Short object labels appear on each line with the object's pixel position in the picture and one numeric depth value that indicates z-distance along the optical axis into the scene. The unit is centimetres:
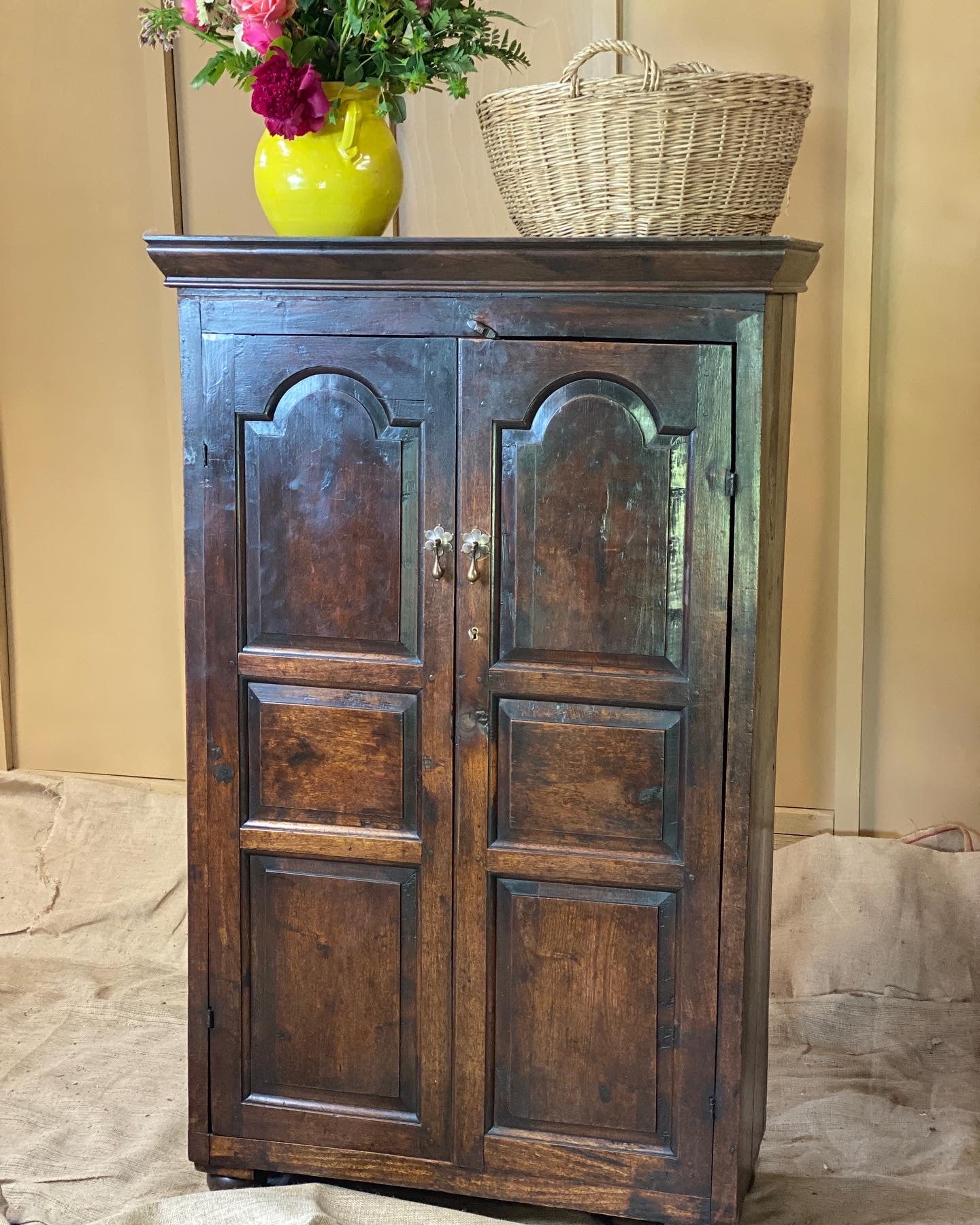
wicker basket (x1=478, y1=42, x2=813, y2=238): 201
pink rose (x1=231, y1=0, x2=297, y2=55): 203
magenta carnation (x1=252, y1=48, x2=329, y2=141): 206
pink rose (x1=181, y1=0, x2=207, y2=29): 214
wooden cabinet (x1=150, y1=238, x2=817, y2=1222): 209
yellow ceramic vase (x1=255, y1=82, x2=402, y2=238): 215
